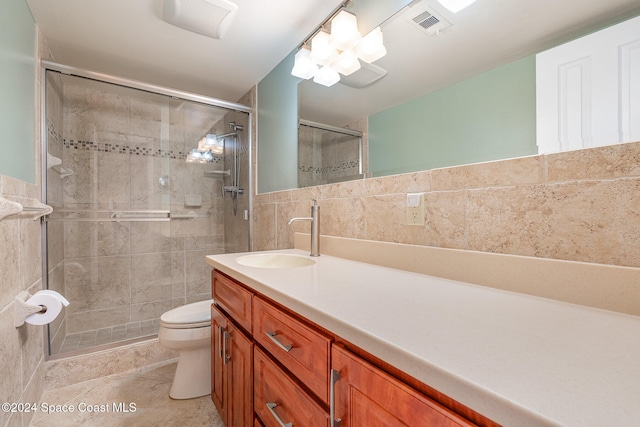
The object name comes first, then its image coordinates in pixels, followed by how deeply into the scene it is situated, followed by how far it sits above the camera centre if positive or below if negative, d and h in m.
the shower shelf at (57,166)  1.79 +0.33
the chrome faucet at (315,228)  1.38 -0.08
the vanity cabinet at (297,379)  0.41 -0.36
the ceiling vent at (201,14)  1.46 +1.12
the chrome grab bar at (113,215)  2.14 -0.02
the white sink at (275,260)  1.34 -0.25
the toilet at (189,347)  1.49 -0.75
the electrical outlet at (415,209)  0.98 +0.01
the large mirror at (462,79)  0.75 +0.47
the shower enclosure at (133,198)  2.01 +0.13
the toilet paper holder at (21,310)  1.16 -0.42
